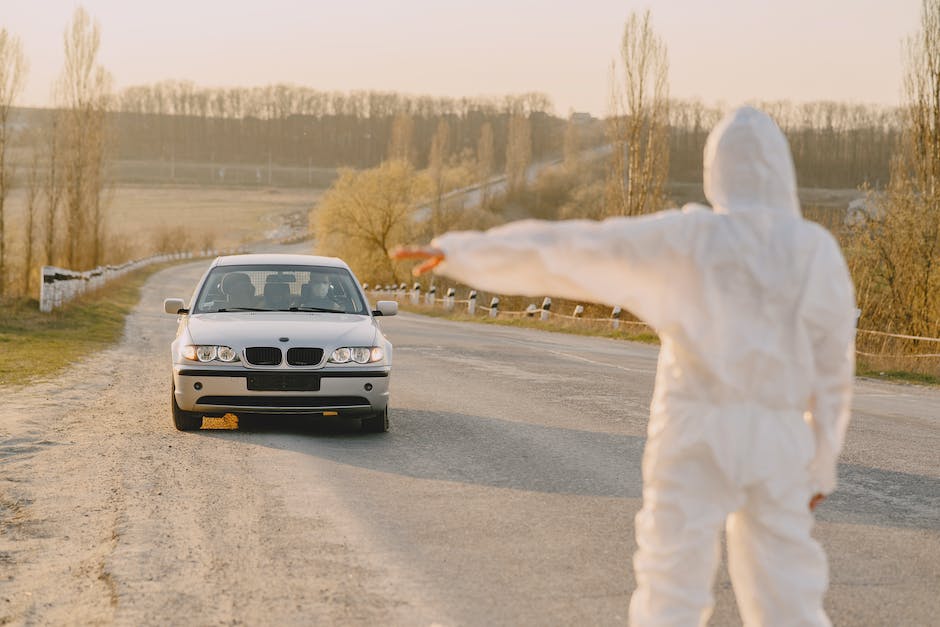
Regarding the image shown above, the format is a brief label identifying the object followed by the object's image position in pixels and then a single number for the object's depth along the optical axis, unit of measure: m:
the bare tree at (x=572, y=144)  115.00
